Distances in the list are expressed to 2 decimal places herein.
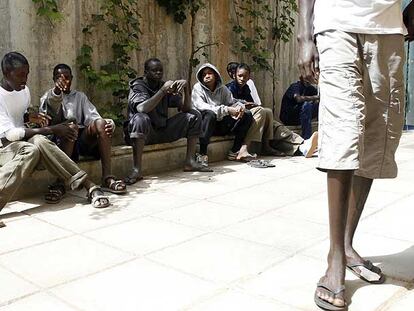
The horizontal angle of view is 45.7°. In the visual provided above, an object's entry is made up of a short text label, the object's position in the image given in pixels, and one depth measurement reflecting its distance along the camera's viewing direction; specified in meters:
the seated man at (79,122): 3.99
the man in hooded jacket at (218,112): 5.36
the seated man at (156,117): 4.48
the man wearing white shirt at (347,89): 1.98
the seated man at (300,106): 6.54
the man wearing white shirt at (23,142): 3.41
